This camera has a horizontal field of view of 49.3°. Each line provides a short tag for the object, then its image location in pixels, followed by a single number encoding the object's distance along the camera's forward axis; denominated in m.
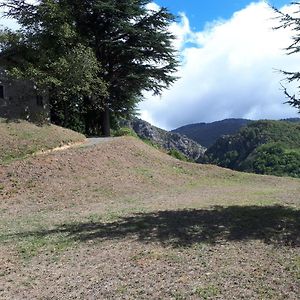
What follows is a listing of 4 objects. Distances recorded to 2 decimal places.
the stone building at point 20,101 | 19.16
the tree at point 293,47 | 8.33
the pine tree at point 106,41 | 21.14
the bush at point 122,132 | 27.89
